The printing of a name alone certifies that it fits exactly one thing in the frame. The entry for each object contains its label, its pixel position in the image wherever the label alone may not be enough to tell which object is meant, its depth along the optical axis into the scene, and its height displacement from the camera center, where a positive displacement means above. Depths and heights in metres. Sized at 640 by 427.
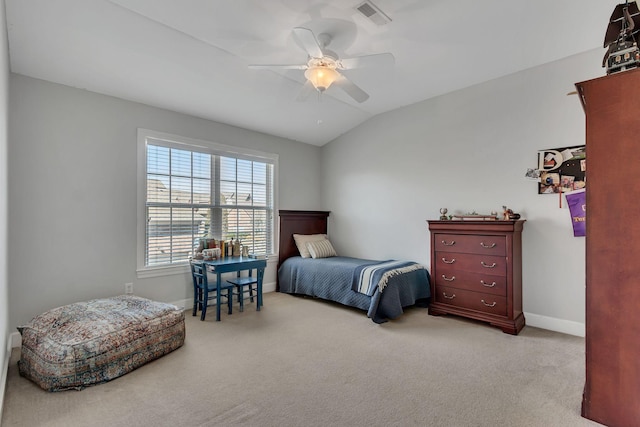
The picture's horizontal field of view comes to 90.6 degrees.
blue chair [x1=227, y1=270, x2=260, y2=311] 3.82 -0.82
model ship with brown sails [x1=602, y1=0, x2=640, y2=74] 1.68 +0.98
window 3.65 +0.25
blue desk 3.47 -0.58
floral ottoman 2.12 -0.91
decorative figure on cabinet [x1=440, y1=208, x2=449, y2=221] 3.76 +0.03
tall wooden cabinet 1.64 -0.17
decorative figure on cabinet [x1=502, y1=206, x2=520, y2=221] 3.28 +0.02
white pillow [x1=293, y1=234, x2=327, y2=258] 4.91 -0.38
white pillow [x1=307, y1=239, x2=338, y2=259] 4.82 -0.51
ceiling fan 2.27 +1.18
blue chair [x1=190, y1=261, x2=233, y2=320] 3.50 -0.83
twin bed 3.49 -0.78
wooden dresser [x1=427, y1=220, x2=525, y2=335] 3.16 -0.58
